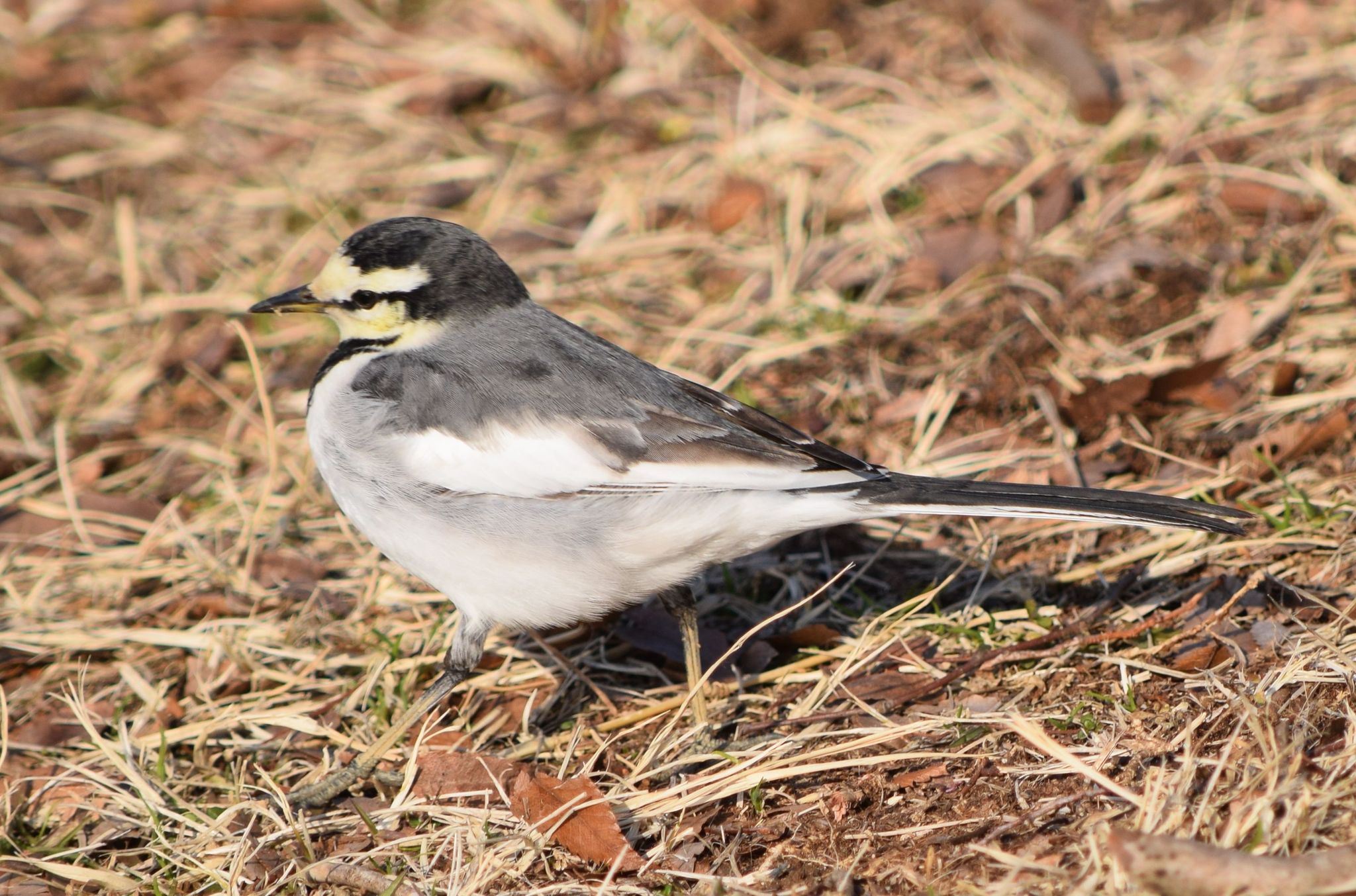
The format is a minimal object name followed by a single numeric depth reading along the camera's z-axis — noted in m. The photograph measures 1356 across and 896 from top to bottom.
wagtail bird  7.67
